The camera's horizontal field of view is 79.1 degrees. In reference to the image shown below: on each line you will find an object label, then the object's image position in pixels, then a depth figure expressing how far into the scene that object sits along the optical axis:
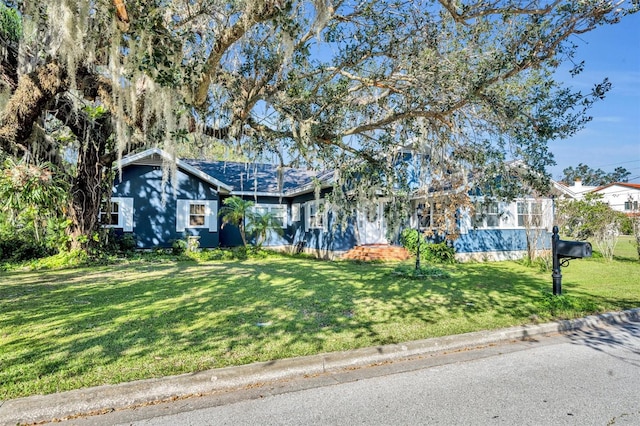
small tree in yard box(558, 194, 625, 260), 13.92
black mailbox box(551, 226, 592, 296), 6.18
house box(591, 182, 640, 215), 40.52
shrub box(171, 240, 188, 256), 15.64
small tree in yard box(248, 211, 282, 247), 16.08
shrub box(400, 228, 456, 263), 14.31
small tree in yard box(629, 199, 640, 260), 13.66
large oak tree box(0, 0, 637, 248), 5.55
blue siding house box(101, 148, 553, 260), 15.46
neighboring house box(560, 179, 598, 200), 15.80
